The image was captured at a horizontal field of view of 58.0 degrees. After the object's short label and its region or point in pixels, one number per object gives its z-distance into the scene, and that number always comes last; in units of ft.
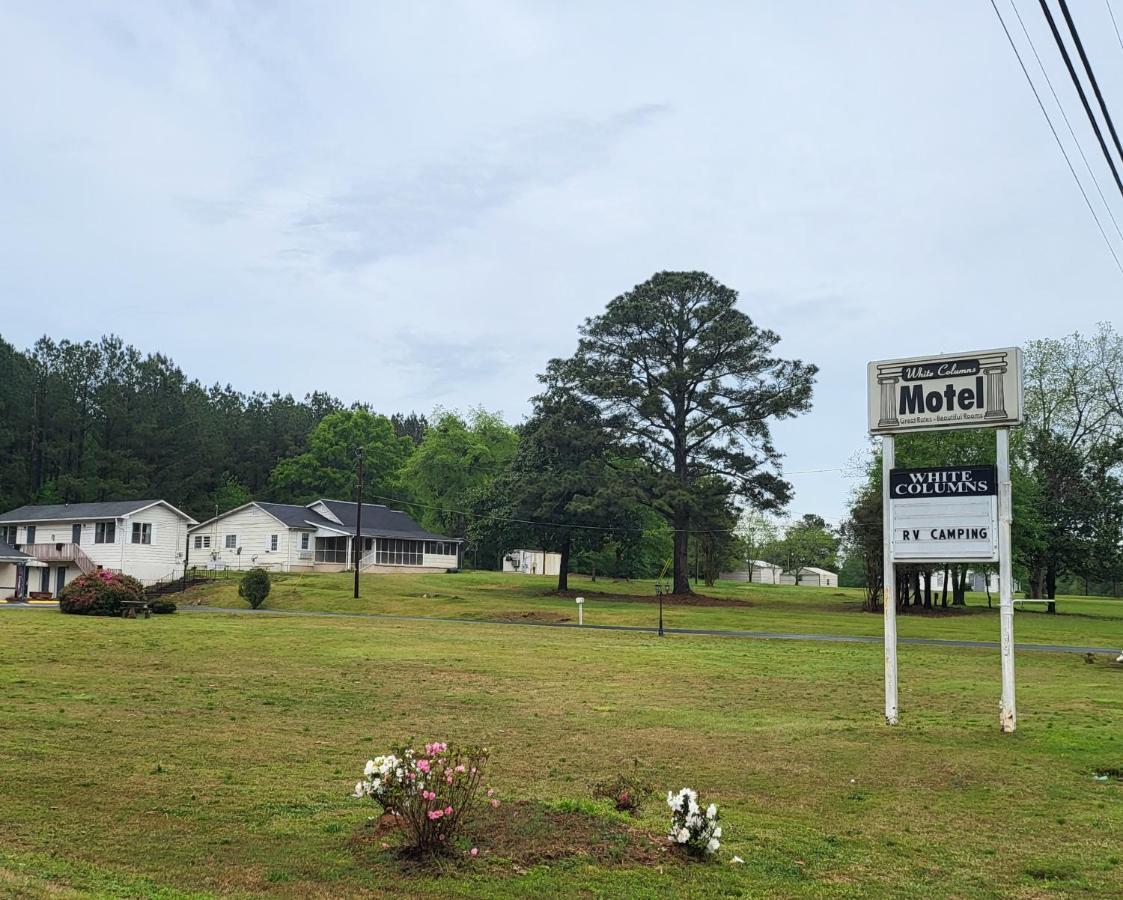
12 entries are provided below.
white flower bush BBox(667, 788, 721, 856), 22.59
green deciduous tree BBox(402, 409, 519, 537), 294.05
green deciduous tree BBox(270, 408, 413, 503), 307.99
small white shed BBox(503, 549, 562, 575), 298.04
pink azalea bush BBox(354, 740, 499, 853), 21.97
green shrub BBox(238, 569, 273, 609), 144.66
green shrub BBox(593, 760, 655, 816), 27.04
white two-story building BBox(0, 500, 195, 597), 200.54
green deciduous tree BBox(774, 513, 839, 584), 380.58
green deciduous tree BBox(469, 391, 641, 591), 177.37
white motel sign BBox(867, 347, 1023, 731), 42.27
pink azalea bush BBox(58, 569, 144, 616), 116.16
